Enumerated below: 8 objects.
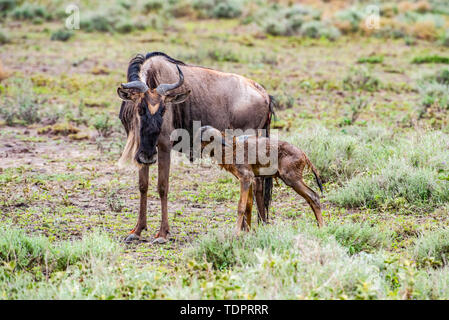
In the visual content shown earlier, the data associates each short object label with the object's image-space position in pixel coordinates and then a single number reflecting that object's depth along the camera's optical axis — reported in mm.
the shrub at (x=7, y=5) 25000
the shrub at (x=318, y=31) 22172
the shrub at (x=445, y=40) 21141
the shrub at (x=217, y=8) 25781
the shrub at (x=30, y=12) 24047
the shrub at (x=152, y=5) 26891
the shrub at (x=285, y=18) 22641
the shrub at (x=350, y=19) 23375
